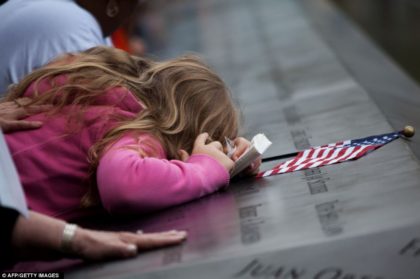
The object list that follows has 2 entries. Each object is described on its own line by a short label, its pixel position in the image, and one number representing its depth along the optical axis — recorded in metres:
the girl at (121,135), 4.21
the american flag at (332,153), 4.99
